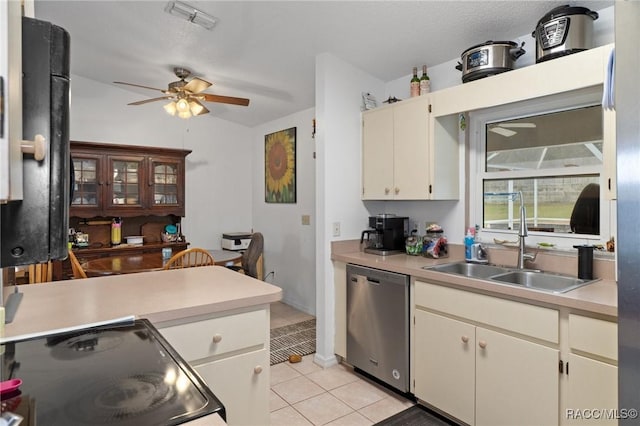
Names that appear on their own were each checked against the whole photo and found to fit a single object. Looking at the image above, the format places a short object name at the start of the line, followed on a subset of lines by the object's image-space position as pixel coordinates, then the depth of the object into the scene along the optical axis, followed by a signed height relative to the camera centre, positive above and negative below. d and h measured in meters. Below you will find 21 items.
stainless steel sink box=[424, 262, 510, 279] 2.42 -0.37
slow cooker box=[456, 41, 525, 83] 2.27 +0.95
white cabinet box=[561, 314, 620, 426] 1.55 -0.68
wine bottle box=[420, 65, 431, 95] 2.77 +0.94
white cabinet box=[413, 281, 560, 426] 1.76 -0.76
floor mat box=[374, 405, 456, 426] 2.20 -1.22
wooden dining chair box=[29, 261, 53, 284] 2.33 -0.39
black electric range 0.72 -0.37
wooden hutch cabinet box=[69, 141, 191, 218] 4.11 +0.38
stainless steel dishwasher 2.43 -0.76
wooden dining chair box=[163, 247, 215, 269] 3.05 -0.42
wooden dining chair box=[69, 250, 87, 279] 2.72 -0.42
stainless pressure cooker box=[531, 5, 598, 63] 1.96 +0.96
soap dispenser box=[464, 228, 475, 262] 2.61 -0.22
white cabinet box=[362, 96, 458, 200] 2.66 +0.42
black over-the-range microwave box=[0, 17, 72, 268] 0.57 +0.08
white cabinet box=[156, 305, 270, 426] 1.36 -0.54
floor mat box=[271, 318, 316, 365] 3.22 -1.17
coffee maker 2.92 -0.16
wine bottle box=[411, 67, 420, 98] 2.81 +0.95
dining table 3.04 -0.45
